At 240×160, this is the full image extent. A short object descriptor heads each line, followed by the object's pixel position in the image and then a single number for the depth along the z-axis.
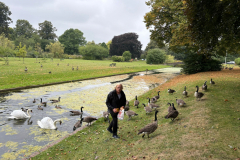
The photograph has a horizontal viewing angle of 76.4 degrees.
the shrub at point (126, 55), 93.56
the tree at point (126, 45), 107.44
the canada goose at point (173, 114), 7.04
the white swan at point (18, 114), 8.80
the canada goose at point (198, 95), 9.73
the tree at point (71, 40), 110.62
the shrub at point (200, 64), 24.70
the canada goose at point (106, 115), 8.69
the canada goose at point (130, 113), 8.41
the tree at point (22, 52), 44.93
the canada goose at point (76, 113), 9.67
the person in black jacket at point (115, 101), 6.06
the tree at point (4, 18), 93.41
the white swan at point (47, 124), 7.84
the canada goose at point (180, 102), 9.20
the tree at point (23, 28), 113.12
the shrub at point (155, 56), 76.75
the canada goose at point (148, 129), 5.93
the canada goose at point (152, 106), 9.48
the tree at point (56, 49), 76.25
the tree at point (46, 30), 117.44
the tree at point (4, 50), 37.21
